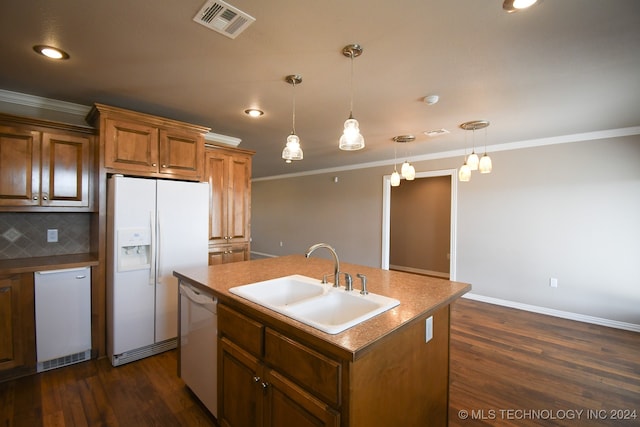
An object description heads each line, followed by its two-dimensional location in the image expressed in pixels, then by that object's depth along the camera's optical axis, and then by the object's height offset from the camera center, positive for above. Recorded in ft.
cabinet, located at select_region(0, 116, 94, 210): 7.55 +1.21
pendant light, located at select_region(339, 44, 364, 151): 5.87 +1.63
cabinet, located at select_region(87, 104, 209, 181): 8.10 +2.03
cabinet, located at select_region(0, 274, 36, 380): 7.15 -3.01
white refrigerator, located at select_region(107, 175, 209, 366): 8.03 -1.39
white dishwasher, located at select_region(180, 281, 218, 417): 5.83 -2.94
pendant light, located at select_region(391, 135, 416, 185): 10.79 +1.72
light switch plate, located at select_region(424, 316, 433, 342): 4.88 -2.02
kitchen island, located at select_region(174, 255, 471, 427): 3.49 -2.20
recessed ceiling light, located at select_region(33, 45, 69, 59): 5.87 +3.31
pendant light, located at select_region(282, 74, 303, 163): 7.02 +1.55
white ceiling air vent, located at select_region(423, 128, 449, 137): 11.47 +3.31
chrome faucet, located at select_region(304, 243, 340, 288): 5.57 -1.16
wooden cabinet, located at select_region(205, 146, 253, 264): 11.01 +0.33
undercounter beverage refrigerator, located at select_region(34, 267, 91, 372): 7.61 -2.97
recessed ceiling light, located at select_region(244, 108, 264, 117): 9.51 +3.35
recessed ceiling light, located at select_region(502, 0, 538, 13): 4.44 +3.31
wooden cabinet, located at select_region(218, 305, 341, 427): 3.61 -2.49
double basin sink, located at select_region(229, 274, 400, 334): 4.34 -1.61
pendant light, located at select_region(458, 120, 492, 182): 9.29 +1.68
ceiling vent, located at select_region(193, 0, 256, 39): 4.71 +3.35
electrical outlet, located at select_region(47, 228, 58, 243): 8.93 -0.82
